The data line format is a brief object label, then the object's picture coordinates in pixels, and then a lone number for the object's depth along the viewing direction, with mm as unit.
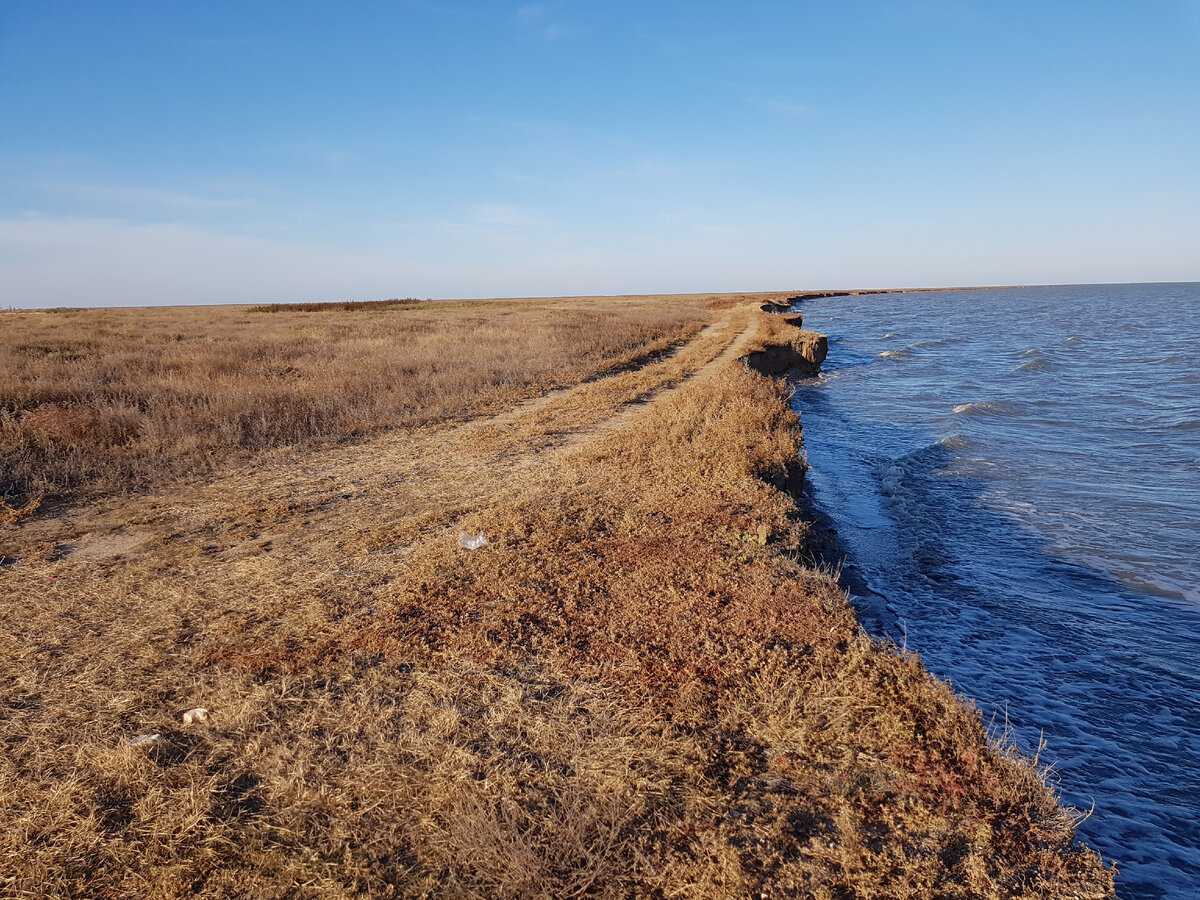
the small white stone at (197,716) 3584
